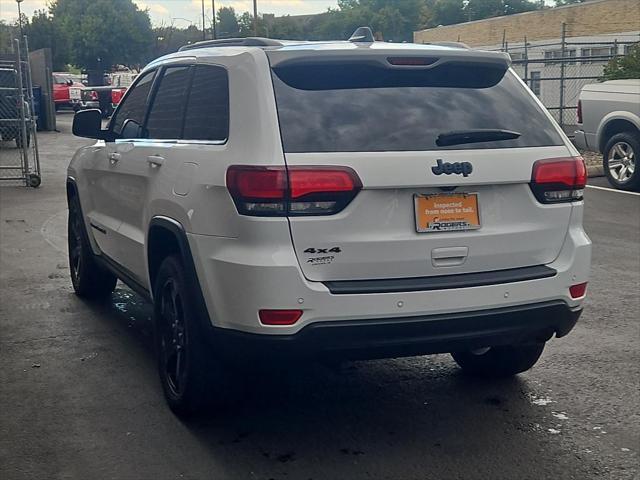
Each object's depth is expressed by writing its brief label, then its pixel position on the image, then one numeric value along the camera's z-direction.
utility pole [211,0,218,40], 62.30
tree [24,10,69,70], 76.94
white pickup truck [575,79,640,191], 12.95
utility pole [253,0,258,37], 53.47
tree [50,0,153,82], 88.06
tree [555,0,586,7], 81.91
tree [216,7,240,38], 97.37
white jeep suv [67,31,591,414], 3.87
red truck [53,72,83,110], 41.00
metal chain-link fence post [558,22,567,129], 18.46
